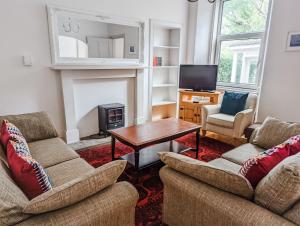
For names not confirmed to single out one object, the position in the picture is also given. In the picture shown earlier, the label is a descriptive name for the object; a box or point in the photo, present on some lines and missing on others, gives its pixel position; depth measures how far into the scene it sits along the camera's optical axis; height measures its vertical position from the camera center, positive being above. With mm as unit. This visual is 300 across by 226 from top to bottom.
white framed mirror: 2975 +482
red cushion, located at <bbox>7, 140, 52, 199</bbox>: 1090 -567
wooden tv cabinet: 4043 -663
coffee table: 2235 -738
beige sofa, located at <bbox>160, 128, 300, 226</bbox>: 1009 -675
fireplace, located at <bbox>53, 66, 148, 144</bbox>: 3211 -422
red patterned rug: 1795 -1178
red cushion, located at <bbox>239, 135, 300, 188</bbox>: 1172 -514
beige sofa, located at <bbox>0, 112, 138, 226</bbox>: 877 -629
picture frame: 3151 +457
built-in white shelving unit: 4320 -25
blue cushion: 3432 -515
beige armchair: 3119 -752
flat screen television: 4109 -128
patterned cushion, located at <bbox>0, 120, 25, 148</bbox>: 1609 -517
